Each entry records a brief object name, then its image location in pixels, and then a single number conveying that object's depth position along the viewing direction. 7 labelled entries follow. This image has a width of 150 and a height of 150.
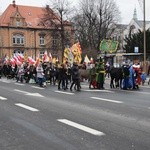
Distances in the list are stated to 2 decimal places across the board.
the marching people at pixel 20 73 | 35.22
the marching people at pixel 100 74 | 24.88
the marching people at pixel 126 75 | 24.22
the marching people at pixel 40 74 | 28.55
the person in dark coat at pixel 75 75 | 23.69
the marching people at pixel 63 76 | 24.91
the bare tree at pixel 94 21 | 71.88
